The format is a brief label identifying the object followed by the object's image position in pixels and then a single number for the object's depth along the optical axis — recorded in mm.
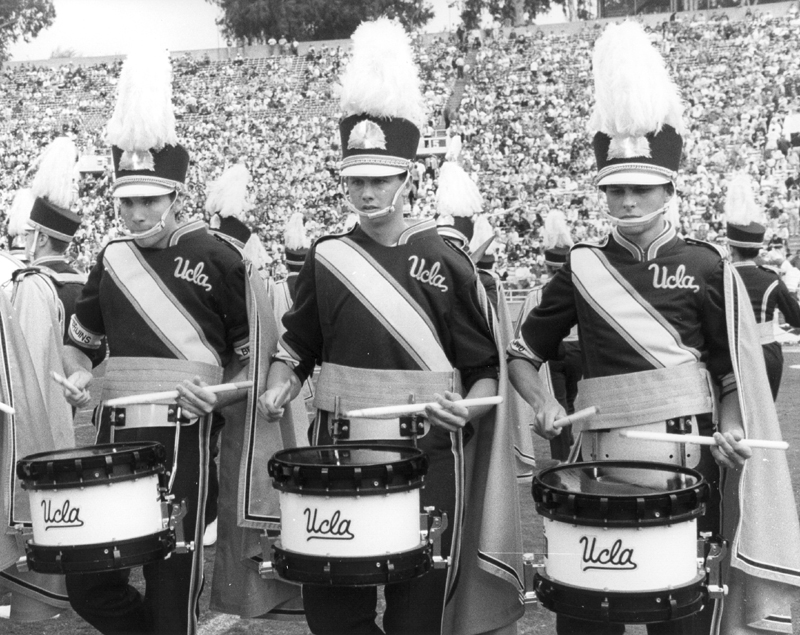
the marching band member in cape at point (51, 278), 5918
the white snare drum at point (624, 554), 3383
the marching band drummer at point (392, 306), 4168
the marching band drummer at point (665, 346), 3973
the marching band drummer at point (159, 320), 4348
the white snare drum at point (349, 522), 3553
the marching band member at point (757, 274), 7727
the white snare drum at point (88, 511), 3836
